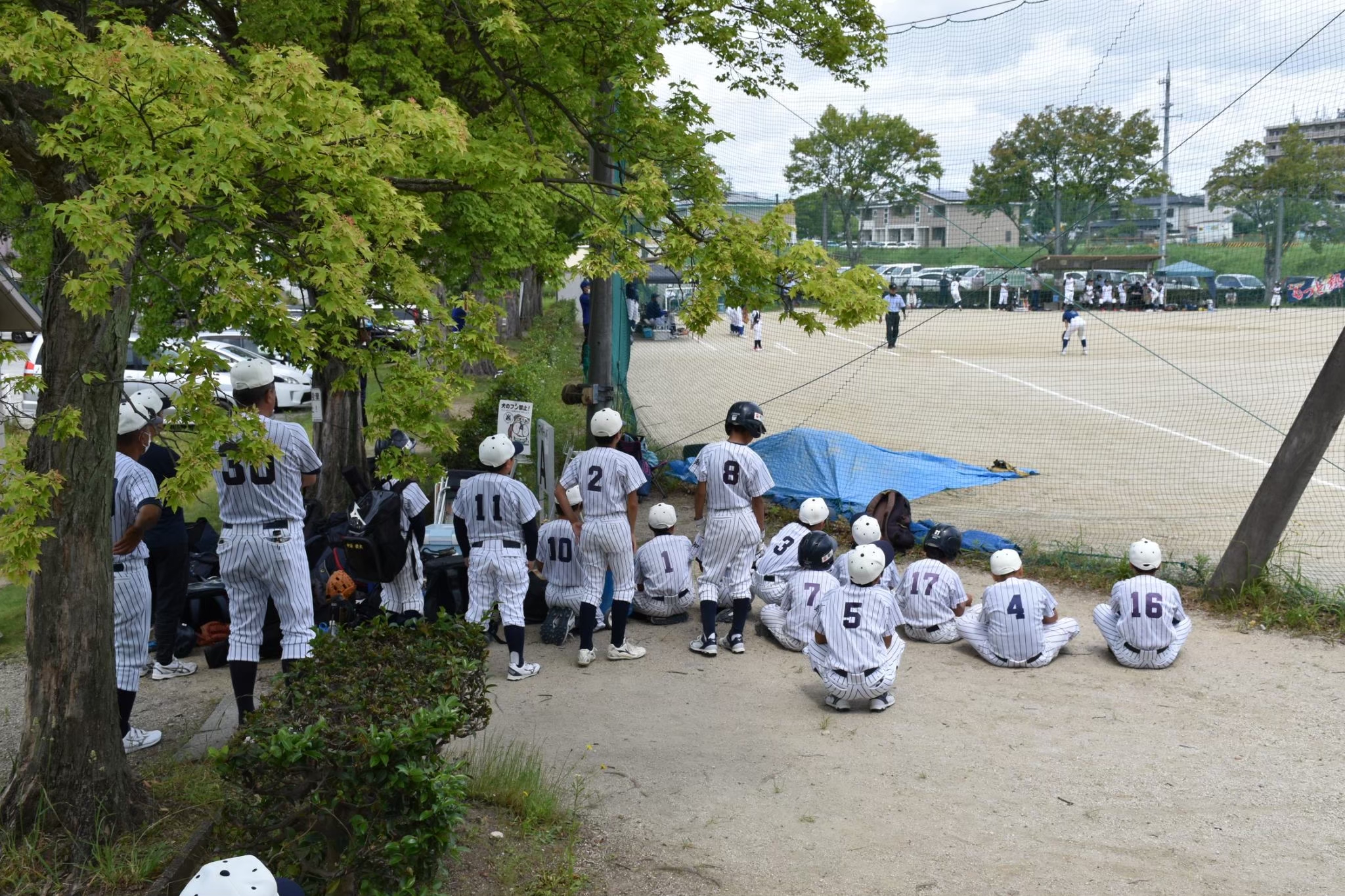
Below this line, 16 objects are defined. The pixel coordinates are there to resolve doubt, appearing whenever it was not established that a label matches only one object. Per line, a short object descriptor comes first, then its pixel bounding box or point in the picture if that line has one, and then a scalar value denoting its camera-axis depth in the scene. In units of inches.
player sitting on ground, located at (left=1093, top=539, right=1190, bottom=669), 288.7
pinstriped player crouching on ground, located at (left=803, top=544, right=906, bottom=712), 262.4
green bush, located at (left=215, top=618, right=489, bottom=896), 154.5
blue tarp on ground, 464.1
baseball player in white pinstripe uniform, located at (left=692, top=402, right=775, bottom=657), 315.9
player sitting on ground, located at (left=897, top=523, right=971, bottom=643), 319.0
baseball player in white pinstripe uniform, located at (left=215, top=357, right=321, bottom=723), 246.2
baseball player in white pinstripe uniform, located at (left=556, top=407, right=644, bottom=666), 300.7
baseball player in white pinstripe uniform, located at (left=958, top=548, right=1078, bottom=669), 294.8
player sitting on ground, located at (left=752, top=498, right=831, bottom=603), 337.4
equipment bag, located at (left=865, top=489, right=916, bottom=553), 383.2
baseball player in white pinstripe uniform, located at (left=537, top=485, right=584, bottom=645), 319.9
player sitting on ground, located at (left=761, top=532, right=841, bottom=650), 303.4
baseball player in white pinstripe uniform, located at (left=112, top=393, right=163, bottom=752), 239.5
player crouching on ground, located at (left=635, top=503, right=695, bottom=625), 337.7
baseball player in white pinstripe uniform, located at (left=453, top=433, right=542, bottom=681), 285.9
